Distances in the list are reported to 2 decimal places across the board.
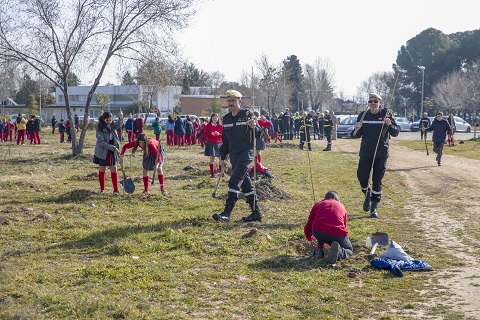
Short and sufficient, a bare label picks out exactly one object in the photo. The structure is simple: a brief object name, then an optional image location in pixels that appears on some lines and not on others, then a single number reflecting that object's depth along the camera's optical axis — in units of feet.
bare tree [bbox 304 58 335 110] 245.86
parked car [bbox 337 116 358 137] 148.87
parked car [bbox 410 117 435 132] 202.69
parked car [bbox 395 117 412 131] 200.85
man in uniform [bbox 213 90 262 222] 32.32
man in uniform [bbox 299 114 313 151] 104.77
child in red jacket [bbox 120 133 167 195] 42.09
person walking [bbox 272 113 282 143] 130.37
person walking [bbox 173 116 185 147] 116.47
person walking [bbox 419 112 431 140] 101.69
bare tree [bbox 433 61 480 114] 252.62
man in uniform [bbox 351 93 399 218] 35.65
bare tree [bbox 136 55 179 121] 83.51
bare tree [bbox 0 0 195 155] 81.10
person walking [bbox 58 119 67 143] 133.59
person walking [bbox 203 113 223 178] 55.16
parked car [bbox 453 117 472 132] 187.21
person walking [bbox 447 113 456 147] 112.96
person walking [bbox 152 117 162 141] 110.73
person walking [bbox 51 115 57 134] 175.23
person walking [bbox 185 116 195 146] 120.82
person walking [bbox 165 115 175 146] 120.16
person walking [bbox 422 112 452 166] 72.38
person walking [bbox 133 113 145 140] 98.12
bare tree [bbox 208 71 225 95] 353.18
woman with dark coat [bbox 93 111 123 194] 42.37
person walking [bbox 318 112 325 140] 135.68
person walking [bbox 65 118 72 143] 130.99
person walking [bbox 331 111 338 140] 110.32
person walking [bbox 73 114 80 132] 162.61
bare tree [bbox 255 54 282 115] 212.02
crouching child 24.76
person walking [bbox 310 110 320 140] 139.35
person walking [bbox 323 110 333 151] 101.29
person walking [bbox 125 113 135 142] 126.56
